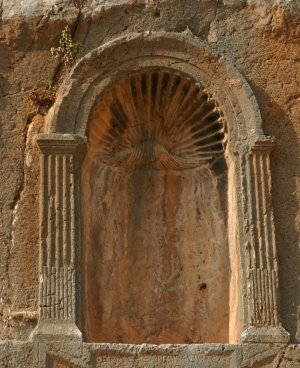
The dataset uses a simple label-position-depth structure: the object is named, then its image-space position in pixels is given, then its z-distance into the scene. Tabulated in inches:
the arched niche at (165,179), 391.5
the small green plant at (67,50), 424.5
